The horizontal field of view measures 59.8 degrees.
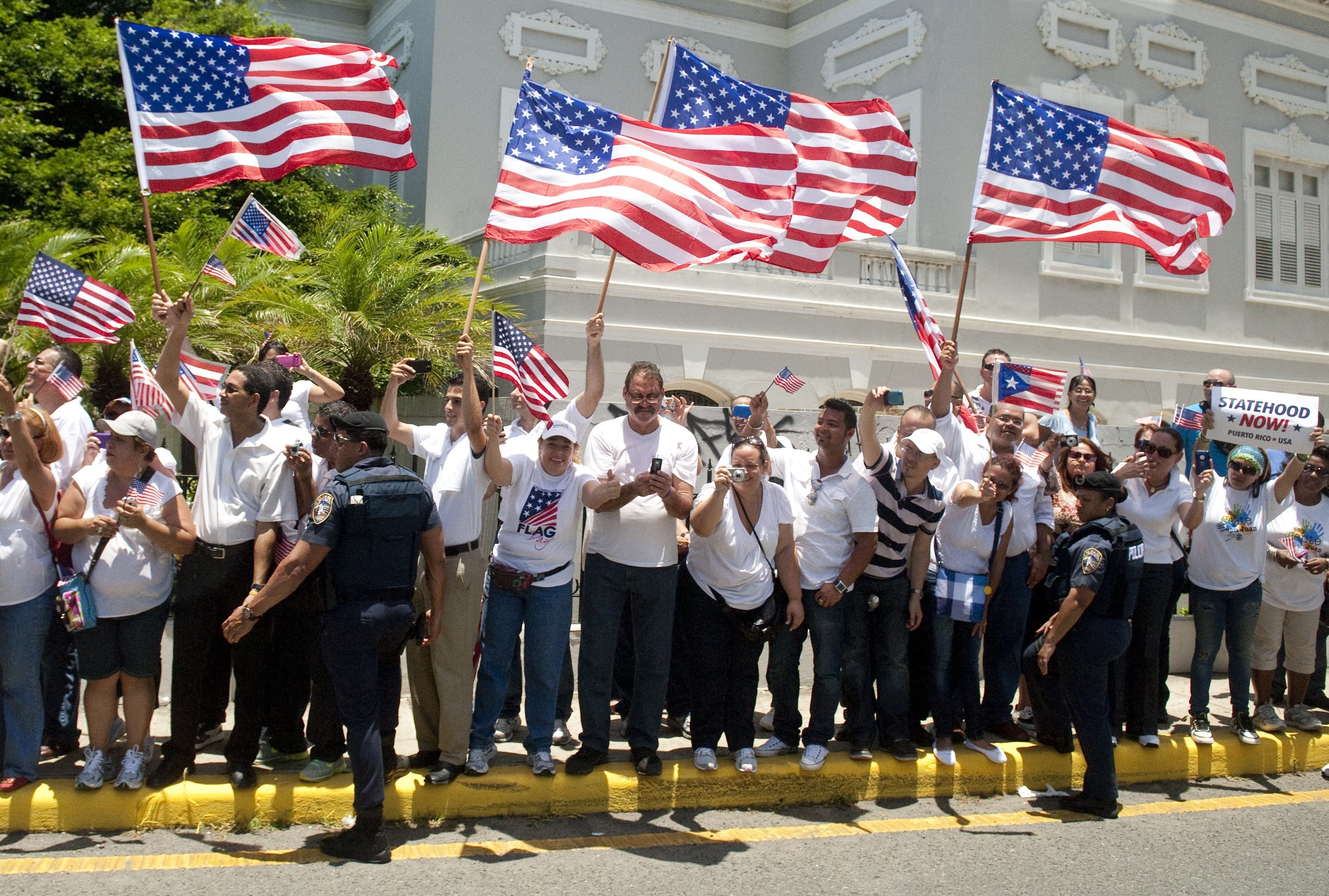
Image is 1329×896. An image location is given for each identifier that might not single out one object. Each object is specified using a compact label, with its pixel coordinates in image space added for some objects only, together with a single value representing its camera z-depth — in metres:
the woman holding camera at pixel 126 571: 5.60
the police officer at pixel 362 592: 5.21
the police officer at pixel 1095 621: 6.27
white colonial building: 14.98
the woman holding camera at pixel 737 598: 6.33
